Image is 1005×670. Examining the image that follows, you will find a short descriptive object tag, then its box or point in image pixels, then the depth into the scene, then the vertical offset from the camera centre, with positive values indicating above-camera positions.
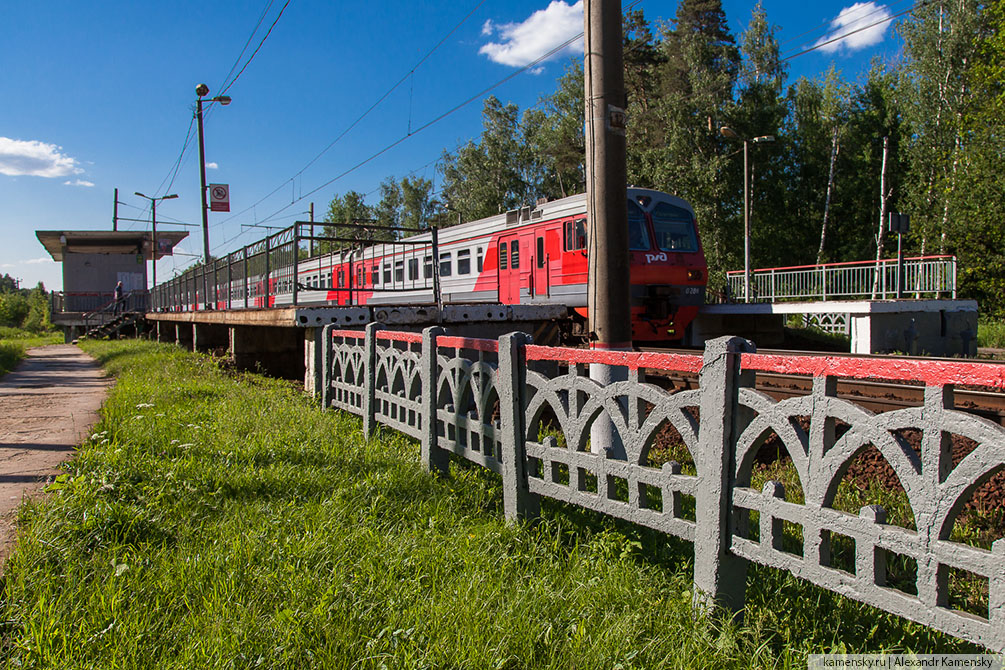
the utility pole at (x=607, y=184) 5.18 +1.02
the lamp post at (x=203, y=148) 20.11 +5.30
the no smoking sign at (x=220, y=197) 20.53 +3.76
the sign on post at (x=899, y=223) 14.26 +1.90
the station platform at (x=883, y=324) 14.24 -0.24
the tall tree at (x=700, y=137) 33.66 +9.20
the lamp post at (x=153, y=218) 33.25 +5.61
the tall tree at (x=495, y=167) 47.03 +10.56
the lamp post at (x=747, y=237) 21.87 +2.53
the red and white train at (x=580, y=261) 13.16 +1.15
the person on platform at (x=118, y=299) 28.41 +0.93
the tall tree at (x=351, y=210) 69.87 +11.56
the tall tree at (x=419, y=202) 60.31 +10.41
